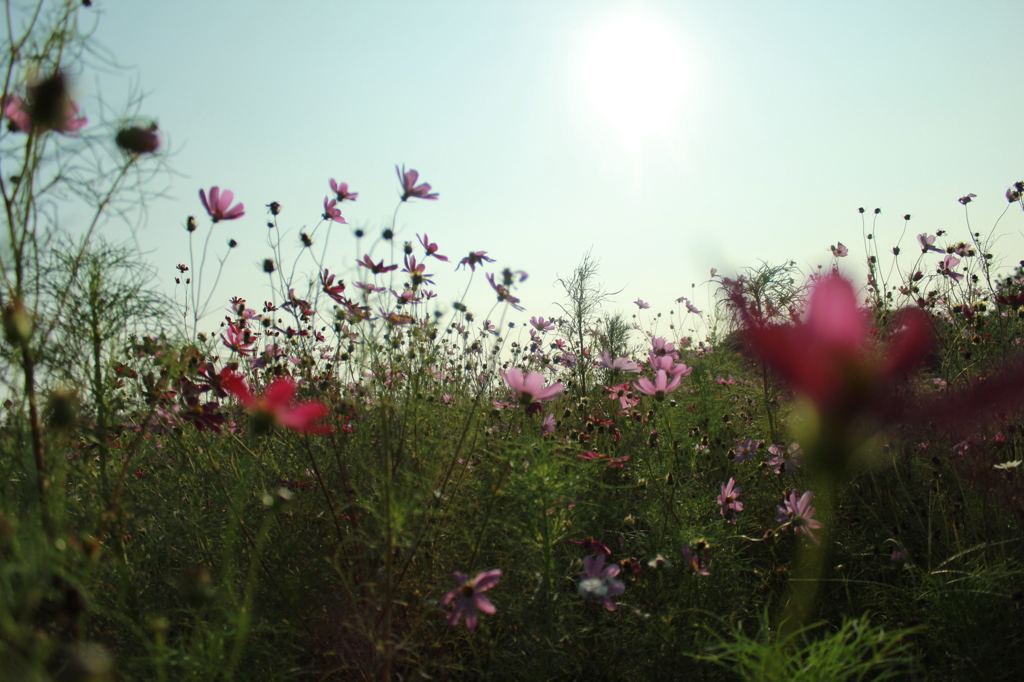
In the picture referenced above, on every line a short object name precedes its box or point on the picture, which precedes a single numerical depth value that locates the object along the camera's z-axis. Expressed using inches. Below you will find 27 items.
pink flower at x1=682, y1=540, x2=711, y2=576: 48.8
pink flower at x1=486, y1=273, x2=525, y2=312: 53.5
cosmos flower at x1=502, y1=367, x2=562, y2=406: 48.3
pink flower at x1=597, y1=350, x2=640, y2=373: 67.0
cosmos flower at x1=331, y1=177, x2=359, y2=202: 63.1
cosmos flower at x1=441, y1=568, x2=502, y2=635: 36.9
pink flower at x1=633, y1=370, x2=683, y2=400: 62.6
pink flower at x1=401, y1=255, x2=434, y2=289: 56.8
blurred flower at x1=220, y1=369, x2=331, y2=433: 40.4
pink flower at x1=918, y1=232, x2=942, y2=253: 114.3
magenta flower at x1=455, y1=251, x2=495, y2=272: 57.1
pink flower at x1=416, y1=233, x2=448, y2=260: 60.0
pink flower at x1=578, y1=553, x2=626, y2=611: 41.1
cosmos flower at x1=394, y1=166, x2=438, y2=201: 55.1
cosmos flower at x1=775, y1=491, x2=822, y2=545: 58.0
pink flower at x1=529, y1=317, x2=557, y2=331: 109.7
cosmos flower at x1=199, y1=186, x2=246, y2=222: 51.0
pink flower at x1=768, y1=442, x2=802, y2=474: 69.0
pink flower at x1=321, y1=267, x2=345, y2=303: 61.7
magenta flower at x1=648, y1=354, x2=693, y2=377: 65.7
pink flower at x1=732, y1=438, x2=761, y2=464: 73.4
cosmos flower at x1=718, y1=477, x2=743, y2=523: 58.5
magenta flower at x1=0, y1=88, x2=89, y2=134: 32.4
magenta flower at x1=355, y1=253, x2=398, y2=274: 54.9
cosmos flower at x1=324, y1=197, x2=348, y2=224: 63.1
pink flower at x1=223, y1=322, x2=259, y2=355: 68.4
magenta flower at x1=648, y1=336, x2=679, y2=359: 79.9
